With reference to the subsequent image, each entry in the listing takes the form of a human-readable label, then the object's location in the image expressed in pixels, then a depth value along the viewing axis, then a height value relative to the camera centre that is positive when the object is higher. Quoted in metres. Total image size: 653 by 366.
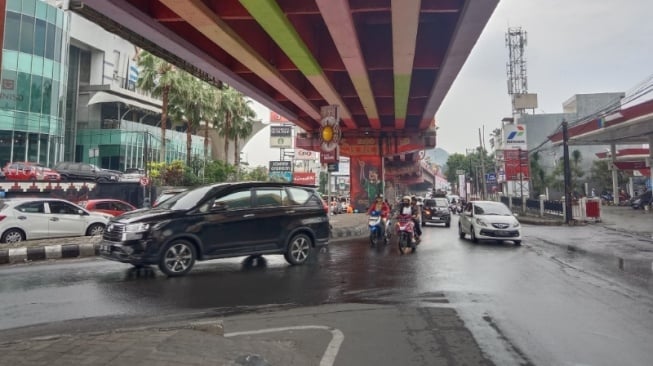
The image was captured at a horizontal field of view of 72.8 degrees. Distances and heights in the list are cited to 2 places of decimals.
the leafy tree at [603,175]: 51.27 +3.51
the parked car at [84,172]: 27.86 +2.25
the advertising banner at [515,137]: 37.38 +5.87
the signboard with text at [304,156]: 69.38 +7.87
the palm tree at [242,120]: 37.62 +7.40
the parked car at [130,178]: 27.30 +1.86
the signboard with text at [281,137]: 69.75 +10.82
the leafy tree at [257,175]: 50.22 +3.64
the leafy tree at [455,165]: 95.30 +9.06
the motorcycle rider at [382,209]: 14.44 -0.13
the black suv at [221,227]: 8.05 -0.44
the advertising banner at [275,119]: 71.12 +13.85
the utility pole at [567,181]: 26.04 +1.46
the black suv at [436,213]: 25.23 -0.45
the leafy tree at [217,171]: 32.44 +2.53
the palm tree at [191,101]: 30.59 +7.33
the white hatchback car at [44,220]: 13.39 -0.48
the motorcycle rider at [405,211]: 12.84 -0.18
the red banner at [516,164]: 35.00 +3.28
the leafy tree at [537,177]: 55.81 +3.58
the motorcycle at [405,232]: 12.81 -0.78
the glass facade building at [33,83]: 35.69 +10.26
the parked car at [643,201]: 34.94 +0.35
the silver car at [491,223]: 14.83 -0.60
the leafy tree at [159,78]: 29.78 +8.59
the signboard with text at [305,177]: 67.94 +4.37
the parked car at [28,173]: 22.92 +1.84
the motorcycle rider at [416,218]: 14.63 -0.42
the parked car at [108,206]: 18.02 -0.04
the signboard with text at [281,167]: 51.28 +4.45
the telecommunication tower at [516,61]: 78.62 +25.75
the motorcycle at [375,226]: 14.45 -0.68
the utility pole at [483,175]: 54.51 +3.67
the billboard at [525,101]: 74.06 +17.52
